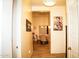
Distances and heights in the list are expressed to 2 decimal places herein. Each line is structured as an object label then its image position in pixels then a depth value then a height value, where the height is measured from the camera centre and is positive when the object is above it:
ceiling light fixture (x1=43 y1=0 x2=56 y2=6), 2.37 +1.10
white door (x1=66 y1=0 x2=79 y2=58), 1.29 +0.05
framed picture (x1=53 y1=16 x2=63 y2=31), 3.41 +0.36
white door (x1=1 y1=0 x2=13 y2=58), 1.17 +0.01
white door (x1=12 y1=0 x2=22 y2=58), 1.53 -0.05
